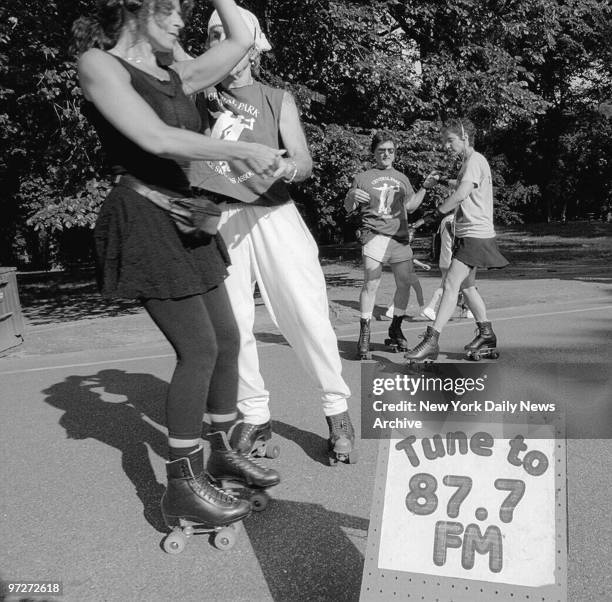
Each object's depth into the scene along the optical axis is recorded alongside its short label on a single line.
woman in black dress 2.39
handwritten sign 1.95
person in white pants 3.31
